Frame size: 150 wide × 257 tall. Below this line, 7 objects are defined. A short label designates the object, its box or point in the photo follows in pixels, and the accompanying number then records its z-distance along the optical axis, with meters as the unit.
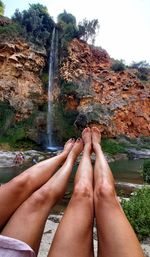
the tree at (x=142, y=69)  19.80
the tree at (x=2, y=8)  17.38
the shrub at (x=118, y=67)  17.91
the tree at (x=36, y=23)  14.95
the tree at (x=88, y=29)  17.34
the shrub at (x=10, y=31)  14.01
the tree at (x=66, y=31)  16.16
